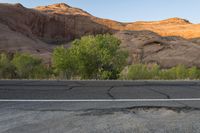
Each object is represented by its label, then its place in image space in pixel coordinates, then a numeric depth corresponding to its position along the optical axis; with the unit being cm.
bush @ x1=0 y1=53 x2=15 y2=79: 1239
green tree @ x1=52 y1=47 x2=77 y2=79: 1066
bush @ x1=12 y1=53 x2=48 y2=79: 1221
